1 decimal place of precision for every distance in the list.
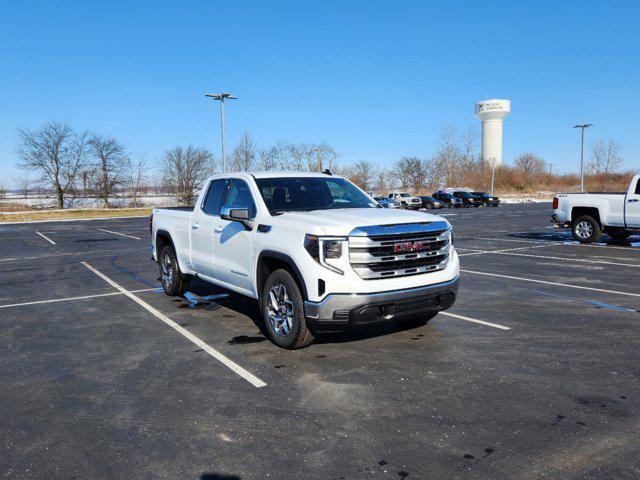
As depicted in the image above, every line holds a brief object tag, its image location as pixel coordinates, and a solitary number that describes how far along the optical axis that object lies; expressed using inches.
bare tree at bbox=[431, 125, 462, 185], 3550.7
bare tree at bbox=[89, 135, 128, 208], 2370.8
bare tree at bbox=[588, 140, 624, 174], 3469.5
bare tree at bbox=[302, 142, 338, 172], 2762.6
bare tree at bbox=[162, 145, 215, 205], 2443.4
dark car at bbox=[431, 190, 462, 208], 2043.6
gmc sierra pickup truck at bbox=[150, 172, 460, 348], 197.9
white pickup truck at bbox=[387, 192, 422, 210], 1900.8
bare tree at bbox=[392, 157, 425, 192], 3580.2
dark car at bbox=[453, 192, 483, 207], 2094.2
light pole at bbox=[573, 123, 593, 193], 2320.4
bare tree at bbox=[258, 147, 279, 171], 2667.3
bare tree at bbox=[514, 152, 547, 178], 4237.2
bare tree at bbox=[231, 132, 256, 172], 2443.4
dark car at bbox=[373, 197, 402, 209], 1625.5
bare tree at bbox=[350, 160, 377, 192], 3324.3
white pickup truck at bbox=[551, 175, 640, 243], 574.6
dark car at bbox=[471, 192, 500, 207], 2082.9
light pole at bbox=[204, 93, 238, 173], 1285.6
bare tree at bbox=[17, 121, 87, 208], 2244.1
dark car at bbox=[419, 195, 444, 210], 1957.4
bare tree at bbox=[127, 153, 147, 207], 2472.8
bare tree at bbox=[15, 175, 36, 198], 2364.7
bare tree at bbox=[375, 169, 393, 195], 3565.5
